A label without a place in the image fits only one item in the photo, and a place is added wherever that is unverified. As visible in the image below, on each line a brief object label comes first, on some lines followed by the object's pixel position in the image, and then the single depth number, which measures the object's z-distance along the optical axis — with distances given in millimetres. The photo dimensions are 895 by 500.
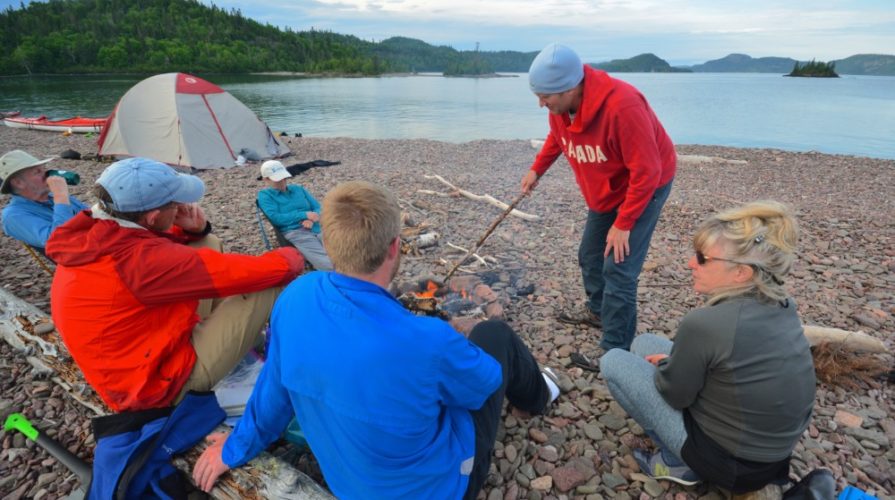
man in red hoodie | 2832
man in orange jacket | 2162
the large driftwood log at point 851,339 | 3455
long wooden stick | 4573
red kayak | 17344
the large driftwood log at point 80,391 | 2018
